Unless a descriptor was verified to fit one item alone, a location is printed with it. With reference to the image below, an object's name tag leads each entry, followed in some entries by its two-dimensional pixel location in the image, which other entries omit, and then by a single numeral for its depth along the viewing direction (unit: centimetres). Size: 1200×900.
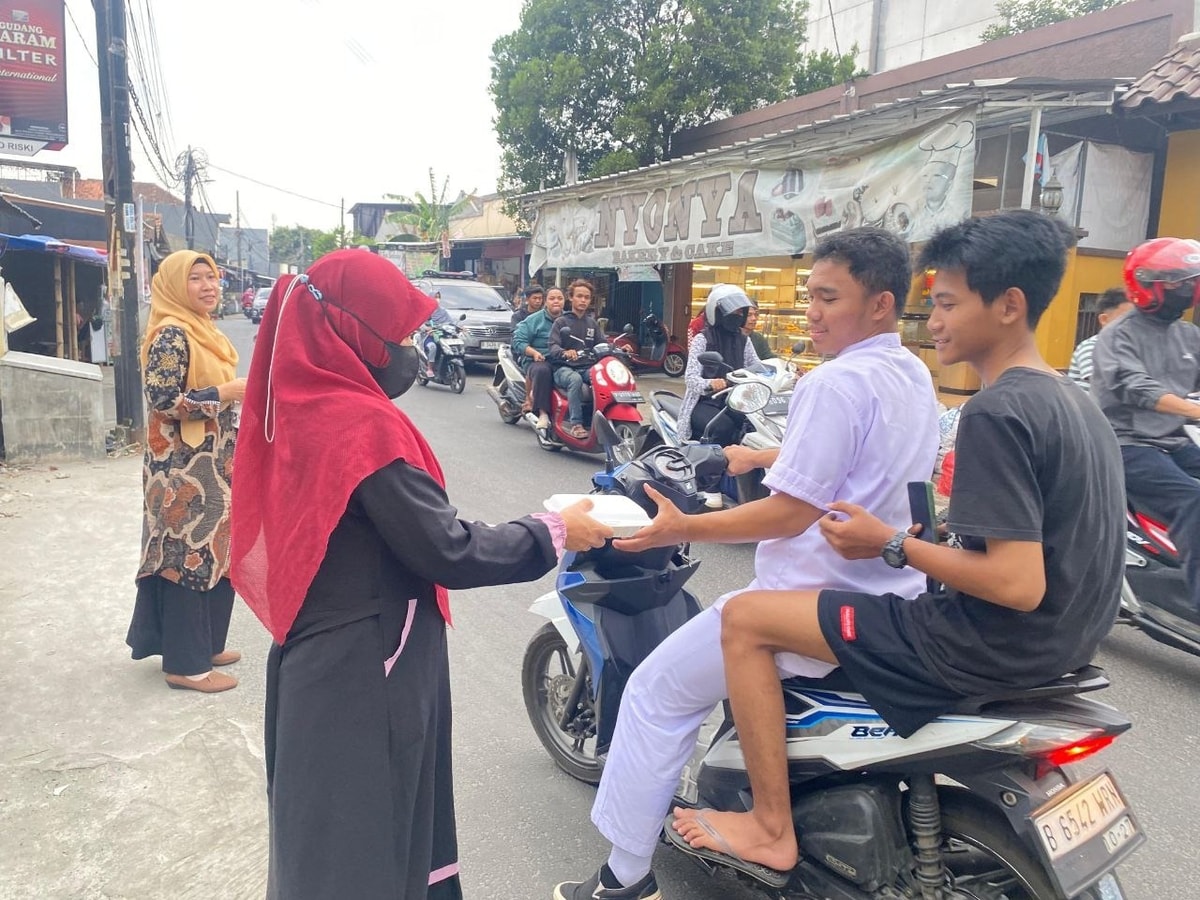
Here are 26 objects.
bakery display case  1515
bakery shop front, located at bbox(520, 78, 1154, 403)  794
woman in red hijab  179
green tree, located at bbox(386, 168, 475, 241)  3328
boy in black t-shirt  171
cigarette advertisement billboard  1015
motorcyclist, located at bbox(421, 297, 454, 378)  1522
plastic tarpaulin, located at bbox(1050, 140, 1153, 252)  980
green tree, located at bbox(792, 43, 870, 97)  1827
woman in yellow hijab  369
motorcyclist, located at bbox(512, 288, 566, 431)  948
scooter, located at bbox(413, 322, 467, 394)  1470
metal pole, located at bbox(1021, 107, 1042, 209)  741
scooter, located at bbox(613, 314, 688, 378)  1820
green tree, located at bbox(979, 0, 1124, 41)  1531
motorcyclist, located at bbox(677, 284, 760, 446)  681
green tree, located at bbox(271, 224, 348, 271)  8012
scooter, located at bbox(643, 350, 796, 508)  572
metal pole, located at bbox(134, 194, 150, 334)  976
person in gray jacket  395
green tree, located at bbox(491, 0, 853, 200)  1689
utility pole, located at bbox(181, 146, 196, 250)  2906
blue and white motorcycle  182
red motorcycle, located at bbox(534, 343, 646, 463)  855
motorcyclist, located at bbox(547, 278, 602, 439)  908
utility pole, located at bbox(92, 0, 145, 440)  936
